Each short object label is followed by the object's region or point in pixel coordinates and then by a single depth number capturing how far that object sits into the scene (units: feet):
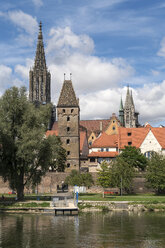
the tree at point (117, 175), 210.38
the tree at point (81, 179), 235.91
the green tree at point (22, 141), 159.74
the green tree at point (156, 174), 217.36
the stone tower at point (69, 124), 293.02
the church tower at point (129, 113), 545.85
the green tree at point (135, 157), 253.67
